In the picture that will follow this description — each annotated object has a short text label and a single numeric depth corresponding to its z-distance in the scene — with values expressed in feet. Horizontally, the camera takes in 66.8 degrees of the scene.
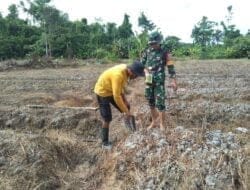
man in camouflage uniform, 10.07
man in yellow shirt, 9.07
